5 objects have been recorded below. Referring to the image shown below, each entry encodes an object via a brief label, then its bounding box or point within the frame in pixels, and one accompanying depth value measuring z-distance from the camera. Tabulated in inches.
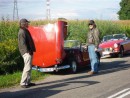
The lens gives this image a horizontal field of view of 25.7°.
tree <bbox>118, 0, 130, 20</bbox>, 2579.6
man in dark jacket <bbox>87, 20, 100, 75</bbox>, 438.8
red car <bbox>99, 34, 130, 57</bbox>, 661.0
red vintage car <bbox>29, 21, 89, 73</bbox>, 428.4
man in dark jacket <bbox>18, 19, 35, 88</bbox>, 346.9
